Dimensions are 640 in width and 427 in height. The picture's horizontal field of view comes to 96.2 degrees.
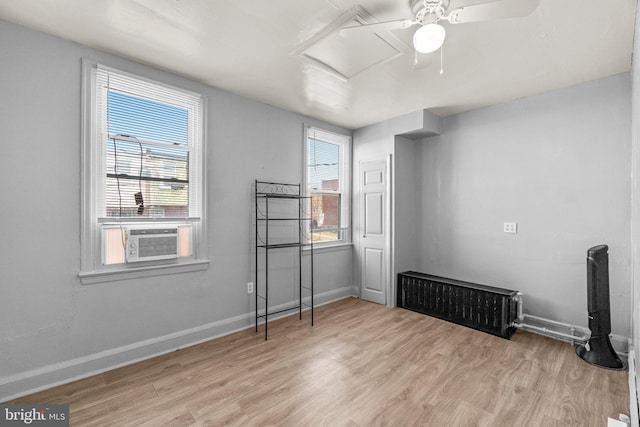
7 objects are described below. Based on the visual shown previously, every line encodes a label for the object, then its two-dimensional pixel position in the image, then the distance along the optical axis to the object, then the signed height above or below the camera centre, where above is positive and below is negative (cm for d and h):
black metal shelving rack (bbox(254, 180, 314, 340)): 321 -14
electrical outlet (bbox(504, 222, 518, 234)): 323 -15
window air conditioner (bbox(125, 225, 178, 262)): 241 -27
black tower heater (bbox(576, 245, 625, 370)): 240 -79
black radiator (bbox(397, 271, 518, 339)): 299 -102
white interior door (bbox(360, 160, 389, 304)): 396 -24
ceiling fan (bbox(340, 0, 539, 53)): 132 +98
